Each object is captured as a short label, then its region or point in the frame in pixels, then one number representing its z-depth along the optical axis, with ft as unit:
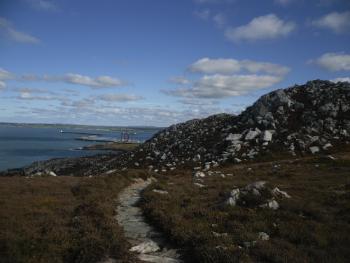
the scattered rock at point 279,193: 63.50
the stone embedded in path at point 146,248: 39.65
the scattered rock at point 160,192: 76.48
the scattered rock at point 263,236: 41.19
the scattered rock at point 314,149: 155.23
